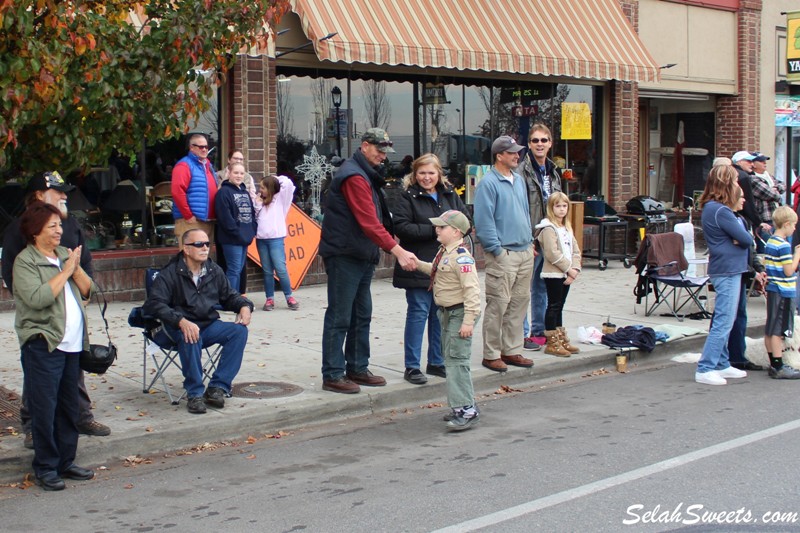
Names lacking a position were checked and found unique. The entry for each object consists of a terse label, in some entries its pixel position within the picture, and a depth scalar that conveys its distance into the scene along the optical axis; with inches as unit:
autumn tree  234.5
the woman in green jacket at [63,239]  242.1
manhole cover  305.5
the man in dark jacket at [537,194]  378.0
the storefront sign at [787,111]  807.1
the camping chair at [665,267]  446.9
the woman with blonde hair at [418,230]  319.3
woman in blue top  334.3
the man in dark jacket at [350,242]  300.5
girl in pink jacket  465.7
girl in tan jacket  370.3
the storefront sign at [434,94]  600.4
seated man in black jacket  280.8
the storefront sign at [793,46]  749.3
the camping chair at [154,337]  285.0
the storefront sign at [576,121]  674.2
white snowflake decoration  551.8
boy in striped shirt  343.3
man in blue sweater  339.0
